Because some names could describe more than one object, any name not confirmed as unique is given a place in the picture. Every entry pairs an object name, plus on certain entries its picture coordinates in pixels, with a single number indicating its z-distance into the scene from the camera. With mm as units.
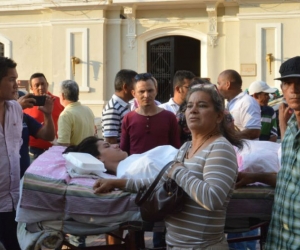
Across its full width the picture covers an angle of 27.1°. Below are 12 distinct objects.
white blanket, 3980
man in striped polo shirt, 6398
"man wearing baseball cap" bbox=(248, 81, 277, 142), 8234
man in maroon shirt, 5770
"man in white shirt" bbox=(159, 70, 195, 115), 6711
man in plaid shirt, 3178
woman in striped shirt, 3172
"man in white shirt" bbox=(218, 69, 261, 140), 6680
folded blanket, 3759
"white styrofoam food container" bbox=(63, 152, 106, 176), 4051
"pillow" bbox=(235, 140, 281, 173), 4133
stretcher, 3762
